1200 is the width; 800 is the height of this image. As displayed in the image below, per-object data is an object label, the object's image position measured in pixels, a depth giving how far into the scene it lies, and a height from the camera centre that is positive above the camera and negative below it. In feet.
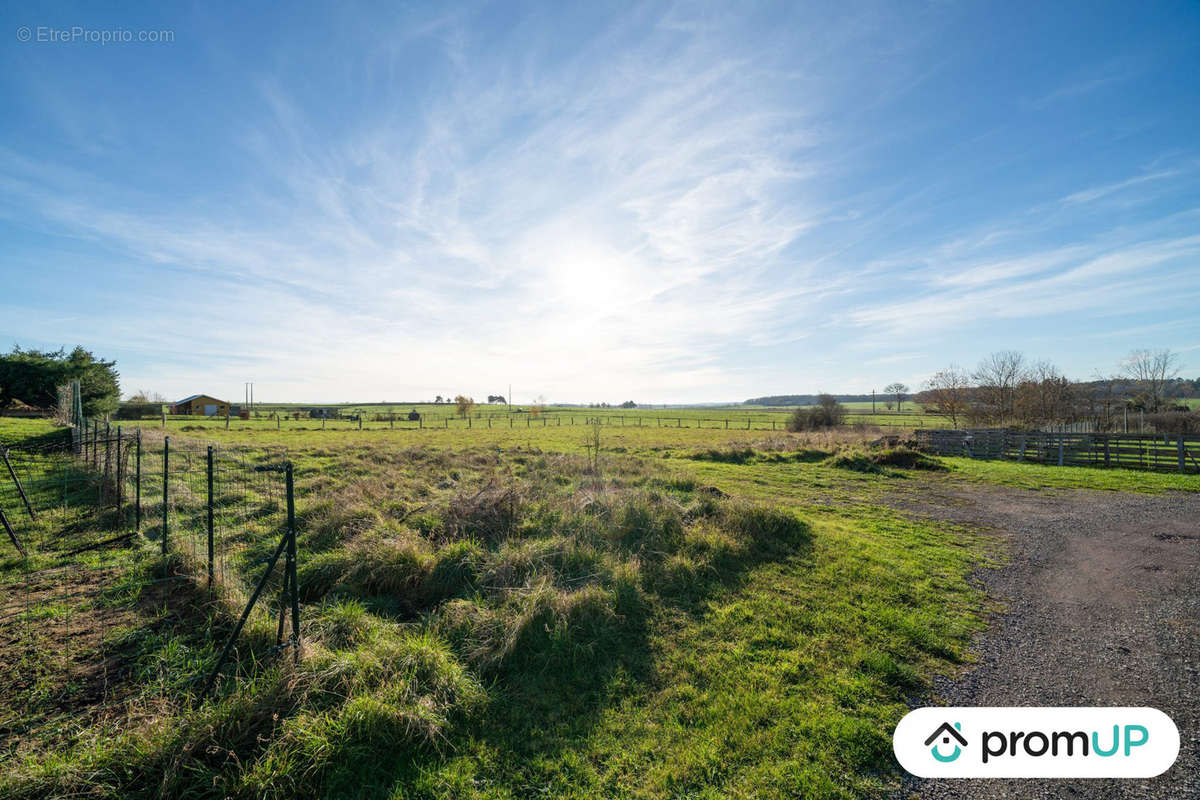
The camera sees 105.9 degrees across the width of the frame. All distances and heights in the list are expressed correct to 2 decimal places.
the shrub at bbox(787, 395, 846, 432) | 132.98 -2.51
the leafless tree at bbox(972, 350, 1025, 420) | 130.21 +4.20
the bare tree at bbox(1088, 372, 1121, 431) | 108.66 +1.67
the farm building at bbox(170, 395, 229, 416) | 230.07 +4.16
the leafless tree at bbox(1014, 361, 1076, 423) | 115.75 +1.37
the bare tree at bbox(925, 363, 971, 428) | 144.41 +3.86
